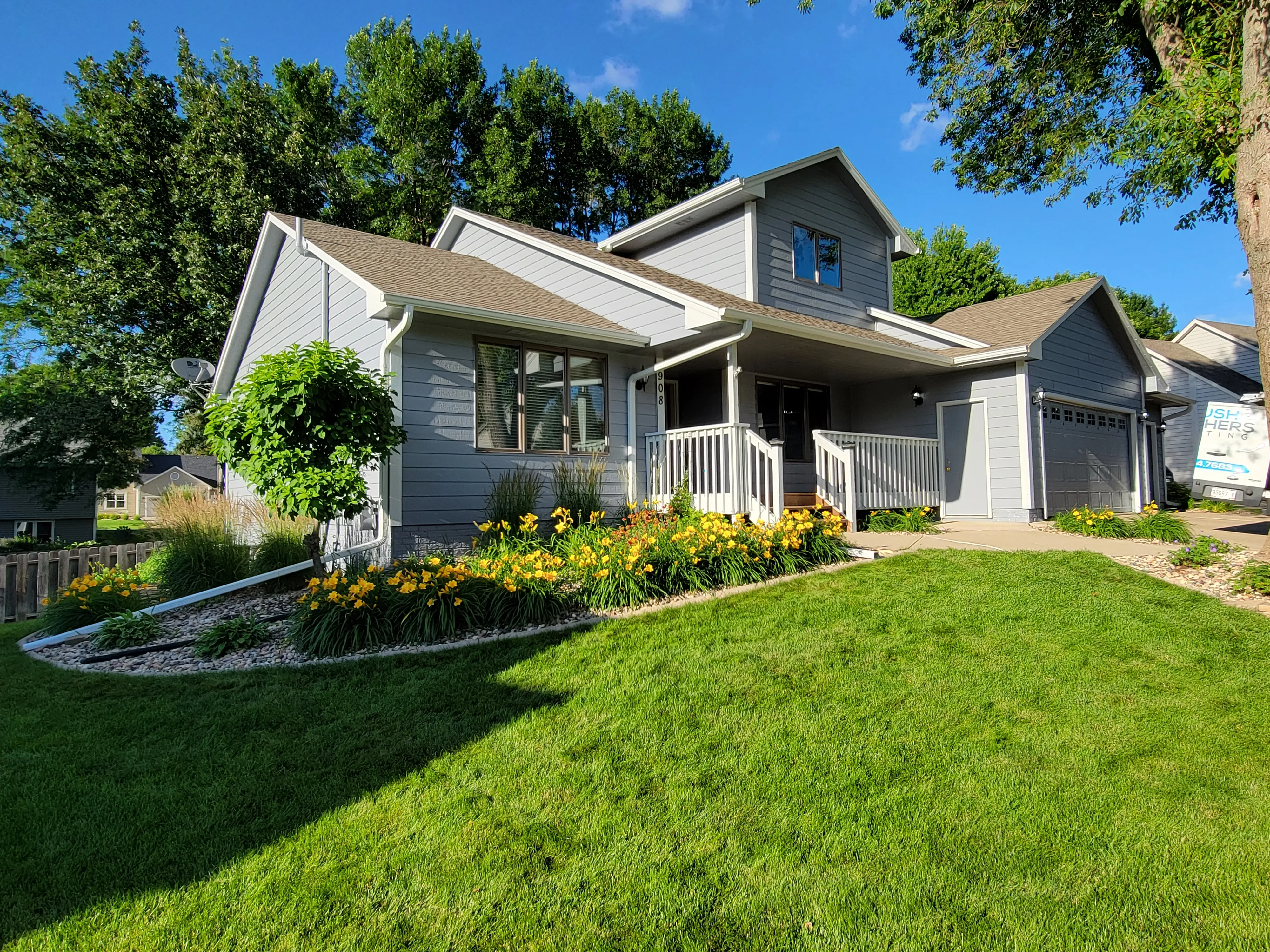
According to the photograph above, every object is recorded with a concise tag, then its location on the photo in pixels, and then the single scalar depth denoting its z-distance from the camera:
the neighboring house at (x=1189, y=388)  21.61
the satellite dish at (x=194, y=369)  10.93
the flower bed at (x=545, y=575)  5.09
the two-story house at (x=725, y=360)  8.16
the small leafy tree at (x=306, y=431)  6.18
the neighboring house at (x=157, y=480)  45.50
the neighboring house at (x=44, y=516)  24.98
